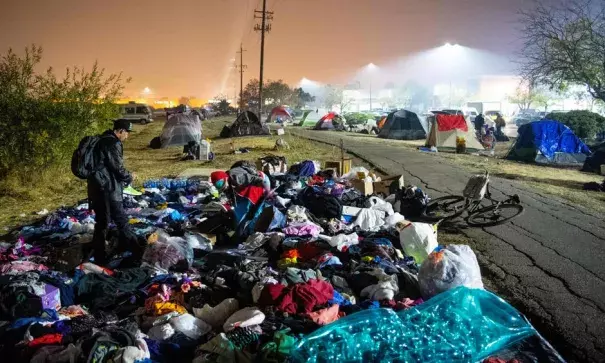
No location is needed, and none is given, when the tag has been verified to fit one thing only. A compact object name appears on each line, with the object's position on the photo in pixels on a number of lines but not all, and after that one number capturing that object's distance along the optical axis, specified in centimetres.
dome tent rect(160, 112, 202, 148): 2031
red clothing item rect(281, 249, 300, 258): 565
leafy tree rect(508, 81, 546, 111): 6881
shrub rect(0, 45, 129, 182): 1041
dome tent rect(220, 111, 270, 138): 2473
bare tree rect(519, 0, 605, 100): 1806
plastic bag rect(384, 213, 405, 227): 706
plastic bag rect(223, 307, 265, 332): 369
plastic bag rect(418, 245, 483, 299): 431
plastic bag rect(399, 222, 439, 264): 575
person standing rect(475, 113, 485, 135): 2286
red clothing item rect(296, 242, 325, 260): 568
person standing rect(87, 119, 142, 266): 567
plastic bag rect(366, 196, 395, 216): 756
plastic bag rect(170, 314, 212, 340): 379
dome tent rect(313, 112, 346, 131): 3275
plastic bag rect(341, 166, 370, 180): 990
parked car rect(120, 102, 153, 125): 3806
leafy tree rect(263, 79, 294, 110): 7119
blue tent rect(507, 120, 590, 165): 1602
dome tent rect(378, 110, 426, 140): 2550
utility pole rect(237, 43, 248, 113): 6700
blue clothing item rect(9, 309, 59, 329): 378
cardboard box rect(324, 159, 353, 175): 1080
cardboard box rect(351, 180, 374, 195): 880
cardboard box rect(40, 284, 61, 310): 425
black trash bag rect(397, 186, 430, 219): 821
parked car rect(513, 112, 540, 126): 4175
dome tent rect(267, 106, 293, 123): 4128
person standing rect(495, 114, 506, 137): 2464
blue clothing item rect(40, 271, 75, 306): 450
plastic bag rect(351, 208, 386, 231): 702
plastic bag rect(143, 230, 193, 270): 542
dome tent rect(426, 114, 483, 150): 1925
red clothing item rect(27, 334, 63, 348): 344
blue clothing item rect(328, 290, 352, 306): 423
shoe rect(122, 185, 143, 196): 935
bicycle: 750
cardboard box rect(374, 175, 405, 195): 898
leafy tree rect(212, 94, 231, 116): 6406
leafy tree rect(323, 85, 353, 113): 8444
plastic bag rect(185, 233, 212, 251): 613
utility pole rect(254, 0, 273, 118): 3566
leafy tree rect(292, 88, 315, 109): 7184
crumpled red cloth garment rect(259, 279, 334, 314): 402
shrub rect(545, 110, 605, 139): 2131
